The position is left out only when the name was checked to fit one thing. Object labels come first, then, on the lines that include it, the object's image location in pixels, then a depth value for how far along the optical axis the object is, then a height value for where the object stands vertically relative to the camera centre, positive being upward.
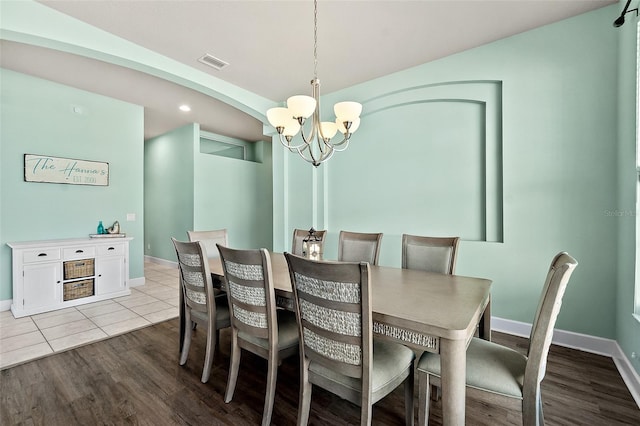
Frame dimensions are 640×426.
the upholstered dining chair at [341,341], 1.24 -0.61
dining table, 1.19 -0.48
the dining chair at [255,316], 1.63 -0.64
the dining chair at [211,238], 2.86 -0.28
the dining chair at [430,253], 2.31 -0.36
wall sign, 3.71 +0.56
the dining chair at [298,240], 3.13 -0.33
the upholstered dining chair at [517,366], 1.23 -0.75
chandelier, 2.09 +0.73
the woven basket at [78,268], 3.66 -0.75
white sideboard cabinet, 3.36 -0.79
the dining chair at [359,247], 2.66 -0.35
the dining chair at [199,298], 2.02 -0.65
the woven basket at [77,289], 3.66 -1.02
